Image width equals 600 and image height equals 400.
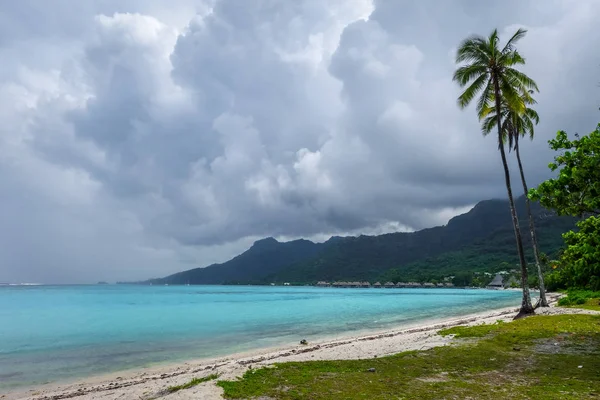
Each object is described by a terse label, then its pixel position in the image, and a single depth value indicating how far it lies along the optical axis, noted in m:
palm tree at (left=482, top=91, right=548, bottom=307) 26.97
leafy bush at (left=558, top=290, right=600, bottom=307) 30.53
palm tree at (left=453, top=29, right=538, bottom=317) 24.06
